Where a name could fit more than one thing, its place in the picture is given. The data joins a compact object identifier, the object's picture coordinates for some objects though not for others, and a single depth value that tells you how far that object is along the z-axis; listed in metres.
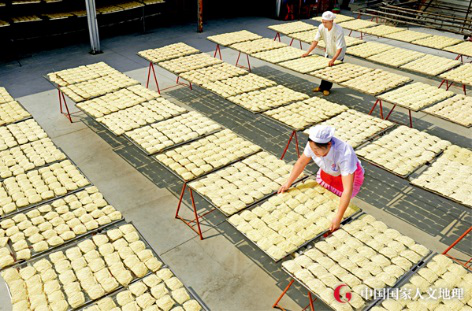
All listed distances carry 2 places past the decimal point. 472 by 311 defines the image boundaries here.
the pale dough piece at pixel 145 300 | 4.00
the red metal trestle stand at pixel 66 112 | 9.32
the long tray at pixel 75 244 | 4.06
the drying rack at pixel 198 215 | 5.93
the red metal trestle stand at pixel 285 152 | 7.91
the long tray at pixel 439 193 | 5.35
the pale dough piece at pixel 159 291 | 4.11
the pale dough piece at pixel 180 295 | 4.09
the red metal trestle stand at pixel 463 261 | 5.54
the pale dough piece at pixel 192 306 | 3.97
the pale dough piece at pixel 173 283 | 4.23
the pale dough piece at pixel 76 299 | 3.98
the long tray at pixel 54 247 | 4.58
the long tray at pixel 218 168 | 5.88
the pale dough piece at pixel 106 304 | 3.96
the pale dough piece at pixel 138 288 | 4.14
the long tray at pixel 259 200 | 5.22
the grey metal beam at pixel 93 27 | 12.88
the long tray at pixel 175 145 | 6.51
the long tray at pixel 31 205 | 5.27
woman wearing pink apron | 4.65
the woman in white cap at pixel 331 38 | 9.92
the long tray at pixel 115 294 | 4.02
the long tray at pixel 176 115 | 7.66
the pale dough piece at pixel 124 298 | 4.02
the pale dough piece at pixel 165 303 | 3.98
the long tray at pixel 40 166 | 6.22
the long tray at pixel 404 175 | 5.92
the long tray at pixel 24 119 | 7.51
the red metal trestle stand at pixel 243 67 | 12.61
